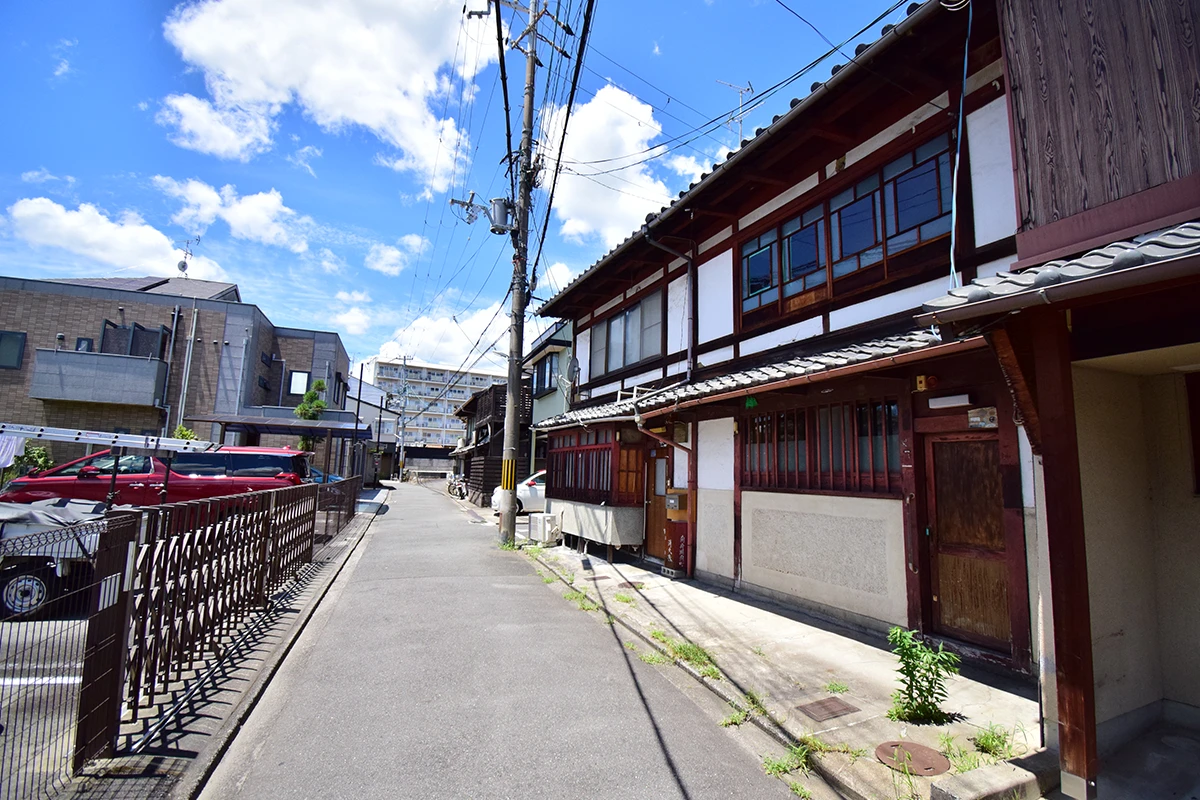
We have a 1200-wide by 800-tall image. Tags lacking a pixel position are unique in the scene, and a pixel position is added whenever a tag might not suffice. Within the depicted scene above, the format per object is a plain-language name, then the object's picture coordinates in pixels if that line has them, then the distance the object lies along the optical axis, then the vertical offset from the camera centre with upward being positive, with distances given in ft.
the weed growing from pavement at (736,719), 13.33 -6.53
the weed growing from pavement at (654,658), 17.78 -6.72
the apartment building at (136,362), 75.61 +12.49
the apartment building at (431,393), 300.81 +35.04
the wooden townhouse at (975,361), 10.16 +2.74
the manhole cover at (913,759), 10.57 -6.05
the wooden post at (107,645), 10.25 -4.01
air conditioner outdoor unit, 44.62 -6.17
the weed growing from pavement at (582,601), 24.67 -6.94
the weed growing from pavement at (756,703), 13.60 -6.33
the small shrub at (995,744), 10.94 -5.84
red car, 35.58 -2.24
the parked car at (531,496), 67.46 -5.18
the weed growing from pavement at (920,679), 12.56 -5.10
